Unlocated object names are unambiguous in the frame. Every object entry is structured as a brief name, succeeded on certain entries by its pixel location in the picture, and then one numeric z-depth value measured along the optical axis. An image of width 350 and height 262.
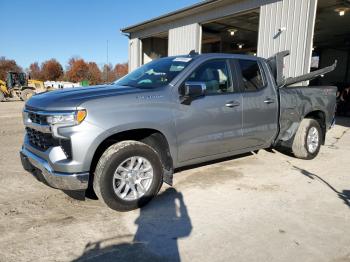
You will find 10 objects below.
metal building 8.78
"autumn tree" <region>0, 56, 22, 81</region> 76.66
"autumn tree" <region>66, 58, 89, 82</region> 85.06
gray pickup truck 3.27
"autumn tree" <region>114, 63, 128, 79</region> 91.44
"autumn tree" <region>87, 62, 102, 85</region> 77.52
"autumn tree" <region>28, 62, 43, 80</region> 91.44
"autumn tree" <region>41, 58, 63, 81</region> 90.56
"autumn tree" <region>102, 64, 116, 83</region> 79.25
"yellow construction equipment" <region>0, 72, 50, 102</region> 22.89
